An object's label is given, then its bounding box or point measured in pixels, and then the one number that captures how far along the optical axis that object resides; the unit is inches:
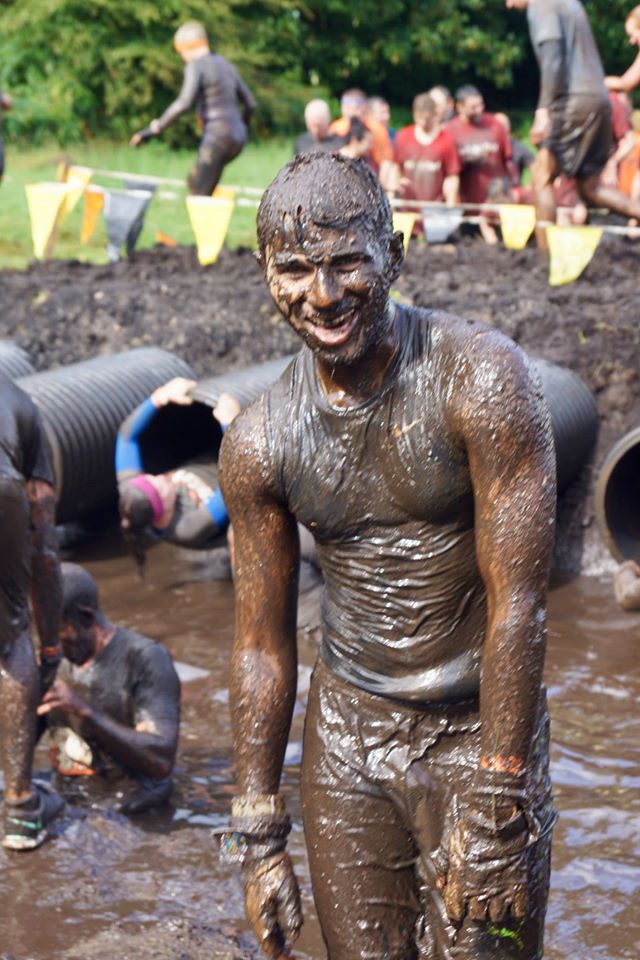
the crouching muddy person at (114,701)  248.1
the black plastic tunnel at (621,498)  354.3
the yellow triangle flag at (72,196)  604.1
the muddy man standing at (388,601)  130.5
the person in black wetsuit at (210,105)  610.9
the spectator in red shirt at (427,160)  629.0
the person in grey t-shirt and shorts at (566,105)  492.1
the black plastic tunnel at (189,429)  387.5
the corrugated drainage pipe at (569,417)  371.9
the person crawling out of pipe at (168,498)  332.8
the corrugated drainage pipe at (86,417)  393.4
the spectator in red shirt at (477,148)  646.5
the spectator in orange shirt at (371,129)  648.4
